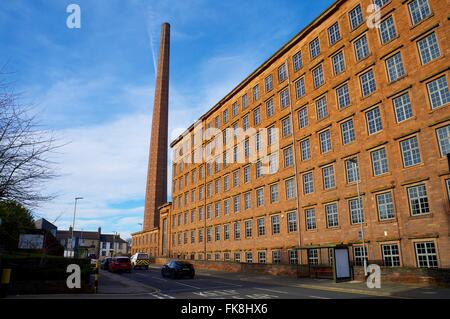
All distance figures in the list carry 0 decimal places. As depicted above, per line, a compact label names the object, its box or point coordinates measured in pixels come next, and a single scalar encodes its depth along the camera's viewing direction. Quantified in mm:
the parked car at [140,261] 45031
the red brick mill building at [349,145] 24344
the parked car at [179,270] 28844
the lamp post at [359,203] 26844
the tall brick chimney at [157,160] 80938
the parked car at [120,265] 37031
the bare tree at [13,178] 12570
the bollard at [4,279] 12430
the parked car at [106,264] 43094
